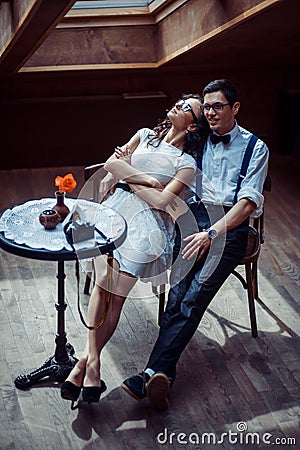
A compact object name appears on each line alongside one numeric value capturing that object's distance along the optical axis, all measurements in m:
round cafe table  3.31
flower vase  3.56
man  3.55
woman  3.60
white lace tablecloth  3.37
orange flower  3.48
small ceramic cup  3.47
